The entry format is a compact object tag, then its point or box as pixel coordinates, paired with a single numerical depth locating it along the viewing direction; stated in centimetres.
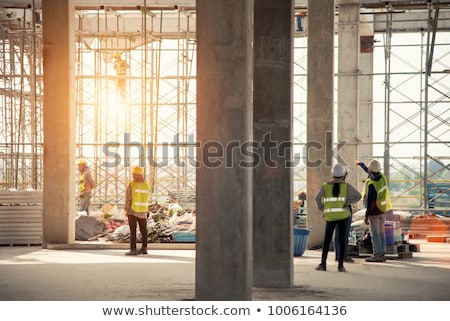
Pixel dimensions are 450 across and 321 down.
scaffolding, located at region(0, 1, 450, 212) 2898
